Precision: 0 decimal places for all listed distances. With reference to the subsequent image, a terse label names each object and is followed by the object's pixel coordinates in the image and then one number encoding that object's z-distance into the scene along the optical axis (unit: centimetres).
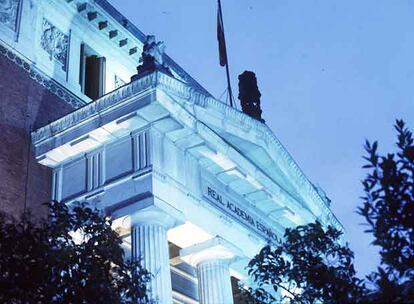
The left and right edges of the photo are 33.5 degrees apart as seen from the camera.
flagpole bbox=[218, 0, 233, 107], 2394
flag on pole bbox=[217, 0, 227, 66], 2706
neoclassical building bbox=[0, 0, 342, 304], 1791
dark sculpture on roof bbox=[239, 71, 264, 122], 2380
